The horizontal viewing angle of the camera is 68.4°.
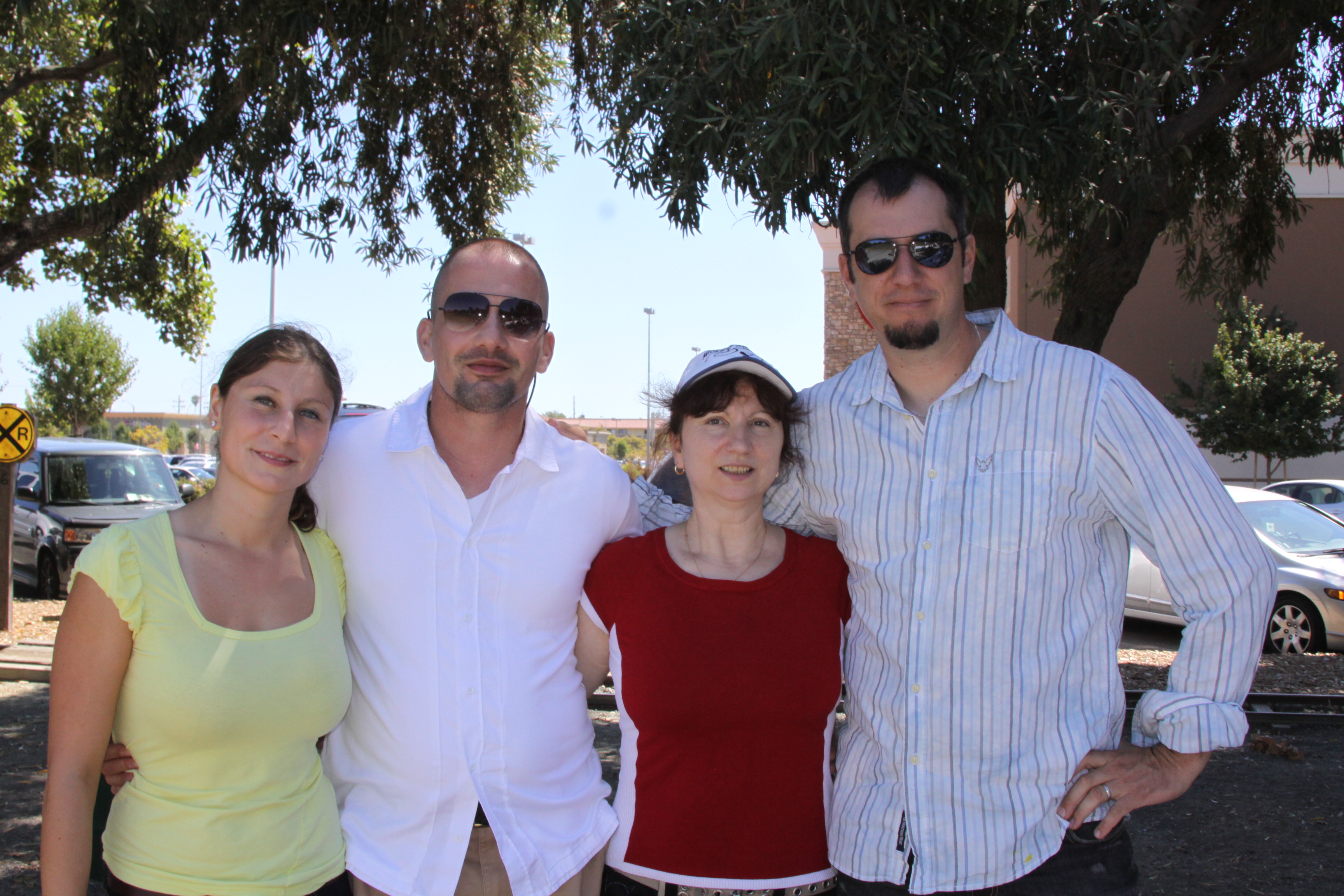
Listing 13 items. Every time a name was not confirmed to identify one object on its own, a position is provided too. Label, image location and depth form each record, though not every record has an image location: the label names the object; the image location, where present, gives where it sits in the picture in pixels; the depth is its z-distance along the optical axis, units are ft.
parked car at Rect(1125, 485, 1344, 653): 29.89
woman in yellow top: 7.04
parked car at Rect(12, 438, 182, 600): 39.68
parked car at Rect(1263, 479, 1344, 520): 53.72
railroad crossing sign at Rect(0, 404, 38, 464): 29.68
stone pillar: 107.96
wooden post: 30.42
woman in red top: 7.87
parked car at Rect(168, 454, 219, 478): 118.09
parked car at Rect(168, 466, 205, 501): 36.55
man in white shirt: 8.07
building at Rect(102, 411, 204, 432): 348.18
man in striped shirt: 7.41
